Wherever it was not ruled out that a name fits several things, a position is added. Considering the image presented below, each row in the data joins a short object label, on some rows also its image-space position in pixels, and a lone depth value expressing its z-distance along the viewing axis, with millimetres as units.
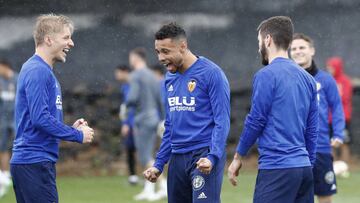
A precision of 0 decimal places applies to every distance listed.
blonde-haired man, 14469
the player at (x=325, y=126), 19734
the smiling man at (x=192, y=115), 15008
